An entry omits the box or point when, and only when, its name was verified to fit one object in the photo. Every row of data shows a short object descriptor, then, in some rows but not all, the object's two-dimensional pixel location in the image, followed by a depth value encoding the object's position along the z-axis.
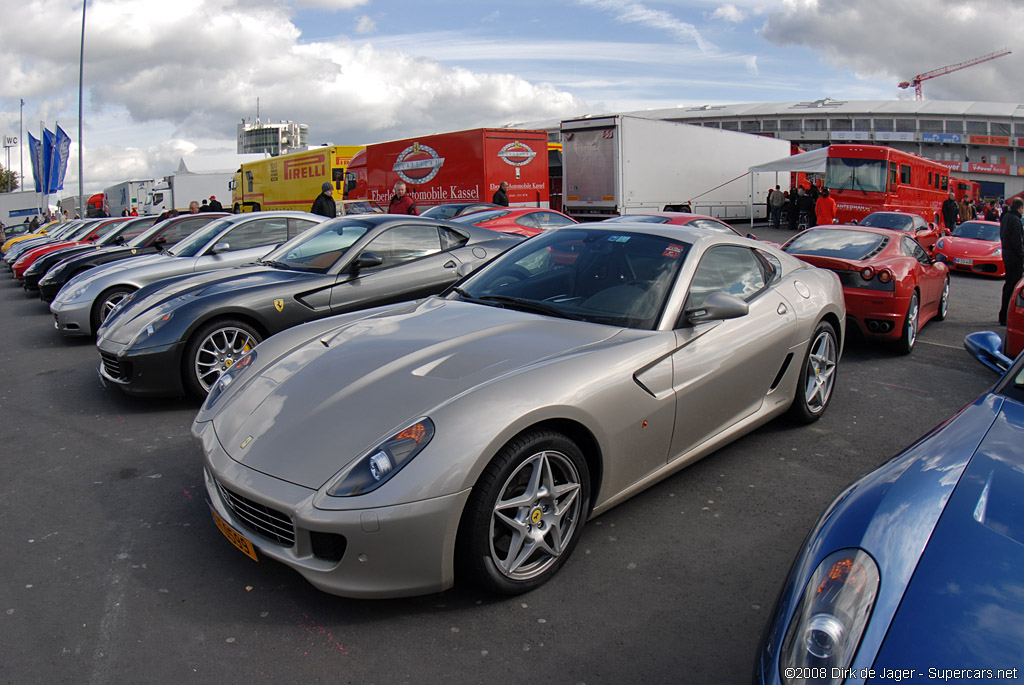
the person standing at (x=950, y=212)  22.98
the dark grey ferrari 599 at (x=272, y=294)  5.38
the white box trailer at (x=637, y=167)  20.48
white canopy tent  23.95
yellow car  27.08
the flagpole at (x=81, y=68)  27.38
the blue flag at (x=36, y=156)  33.66
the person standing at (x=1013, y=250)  8.87
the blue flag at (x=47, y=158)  31.03
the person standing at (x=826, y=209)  16.67
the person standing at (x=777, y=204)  28.45
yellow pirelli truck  27.22
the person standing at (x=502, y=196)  16.73
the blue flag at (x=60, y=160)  29.11
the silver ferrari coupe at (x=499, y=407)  2.56
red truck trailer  20.52
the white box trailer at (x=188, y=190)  40.31
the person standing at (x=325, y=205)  12.62
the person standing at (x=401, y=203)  11.68
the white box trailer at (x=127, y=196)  50.00
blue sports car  1.37
